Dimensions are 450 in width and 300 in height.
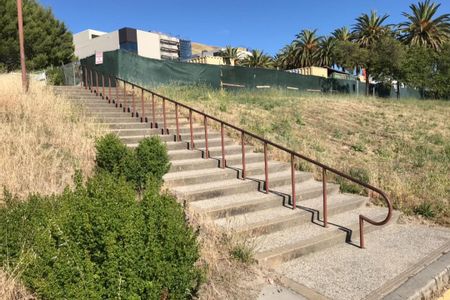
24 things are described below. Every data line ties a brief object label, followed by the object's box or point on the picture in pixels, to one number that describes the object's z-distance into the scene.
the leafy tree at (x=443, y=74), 33.44
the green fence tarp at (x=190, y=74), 16.05
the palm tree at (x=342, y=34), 50.28
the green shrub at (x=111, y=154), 5.75
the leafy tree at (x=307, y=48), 57.16
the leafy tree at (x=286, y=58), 59.56
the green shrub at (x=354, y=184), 7.58
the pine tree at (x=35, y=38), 28.55
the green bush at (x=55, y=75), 17.05
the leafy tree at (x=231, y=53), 69.60
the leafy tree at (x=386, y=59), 31.20
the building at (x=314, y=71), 43.25
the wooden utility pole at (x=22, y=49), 10.33
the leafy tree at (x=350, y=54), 31.12
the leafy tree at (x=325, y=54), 54.88
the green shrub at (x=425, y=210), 6.65
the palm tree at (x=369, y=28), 46.69
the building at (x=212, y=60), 42.53
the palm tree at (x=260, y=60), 64.25
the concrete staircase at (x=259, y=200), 5.31
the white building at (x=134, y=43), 67.56
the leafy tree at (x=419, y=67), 33.03
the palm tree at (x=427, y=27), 45.94
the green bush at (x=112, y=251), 2.76
